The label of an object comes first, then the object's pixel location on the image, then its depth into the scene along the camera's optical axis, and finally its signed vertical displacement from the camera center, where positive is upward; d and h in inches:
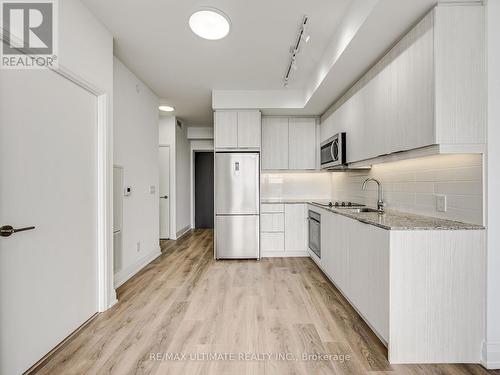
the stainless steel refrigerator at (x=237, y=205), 160.6 -12.0
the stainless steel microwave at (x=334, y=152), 129.2 +18.2
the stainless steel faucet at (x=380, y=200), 111.2 -6.4
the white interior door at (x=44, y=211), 60.5 -6.9
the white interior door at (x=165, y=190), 224.5 -3.6
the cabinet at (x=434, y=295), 65.9 -28.2
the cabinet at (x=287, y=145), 177.9 +27.9
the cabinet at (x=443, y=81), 66.1 +27.8
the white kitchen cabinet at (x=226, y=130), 161.2 +34.8
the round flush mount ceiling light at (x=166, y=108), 190.3 +58.6
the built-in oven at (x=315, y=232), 138.5 -26.6
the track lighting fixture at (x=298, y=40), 87.8 +54.1
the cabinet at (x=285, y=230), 165.5 -28.5
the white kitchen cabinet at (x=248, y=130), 161.9 +34.9
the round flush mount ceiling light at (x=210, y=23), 88.0 +57.5
